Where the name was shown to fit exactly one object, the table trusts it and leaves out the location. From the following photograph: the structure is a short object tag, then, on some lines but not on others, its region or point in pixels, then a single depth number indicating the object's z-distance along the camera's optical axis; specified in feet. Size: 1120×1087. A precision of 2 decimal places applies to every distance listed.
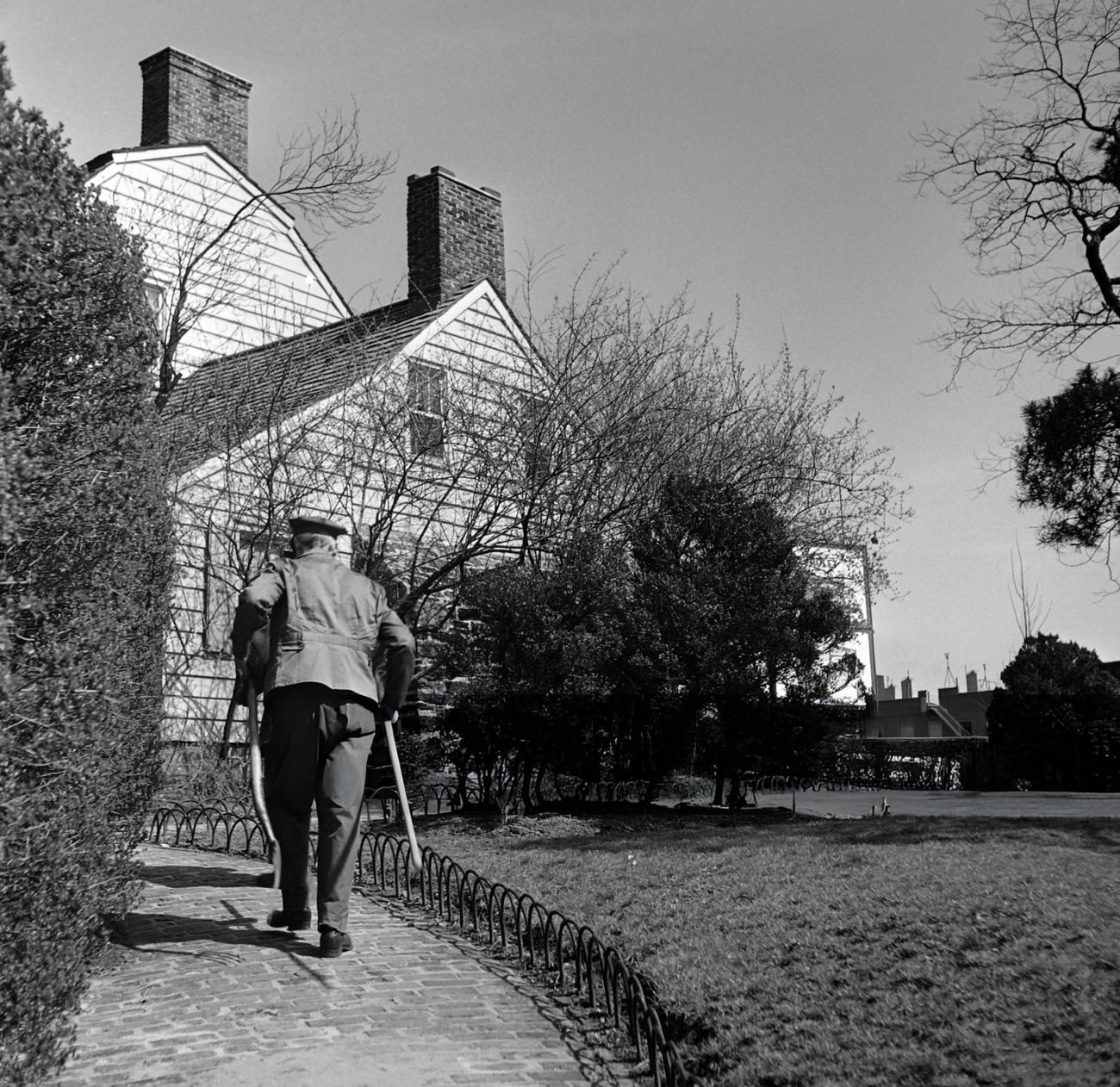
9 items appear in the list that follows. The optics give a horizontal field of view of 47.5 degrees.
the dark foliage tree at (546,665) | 42.42
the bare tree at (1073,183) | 47.24
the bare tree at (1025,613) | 129.59
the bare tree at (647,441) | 53.47
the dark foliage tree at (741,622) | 44.75
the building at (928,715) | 160.35
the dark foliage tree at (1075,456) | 42.06
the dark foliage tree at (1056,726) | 78.18
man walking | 22.34
